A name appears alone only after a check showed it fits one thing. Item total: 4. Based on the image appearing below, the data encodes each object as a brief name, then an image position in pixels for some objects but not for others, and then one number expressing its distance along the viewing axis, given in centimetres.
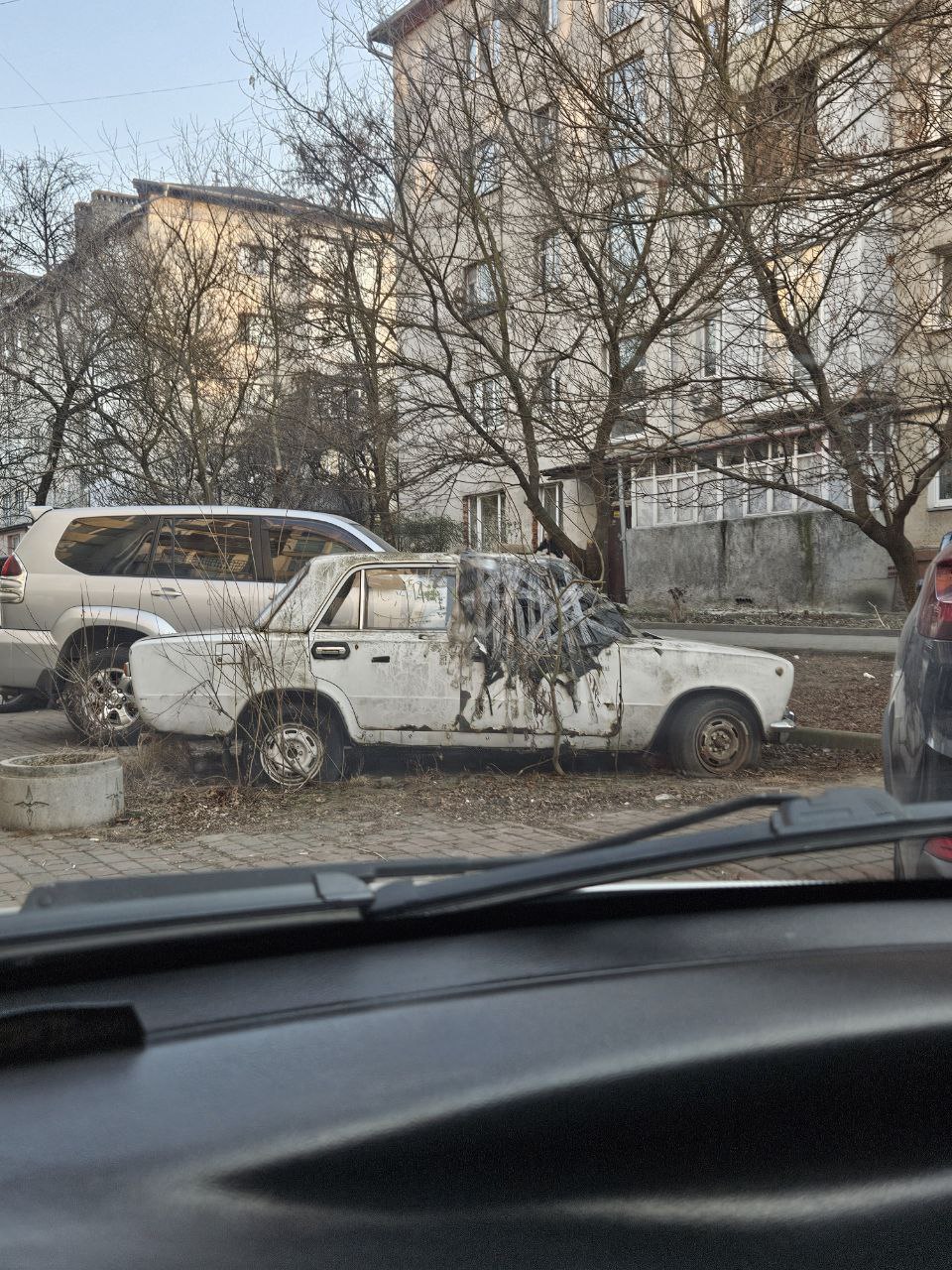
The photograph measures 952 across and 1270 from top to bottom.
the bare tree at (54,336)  2283
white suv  996
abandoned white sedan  754
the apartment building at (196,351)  1477
